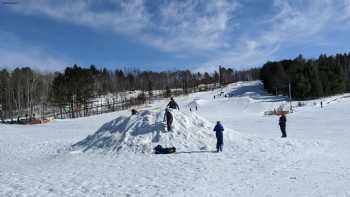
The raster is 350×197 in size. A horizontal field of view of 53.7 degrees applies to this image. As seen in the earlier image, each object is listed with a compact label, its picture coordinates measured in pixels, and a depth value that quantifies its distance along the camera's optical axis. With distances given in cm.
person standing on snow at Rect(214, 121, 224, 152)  1975
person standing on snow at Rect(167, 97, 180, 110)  2550
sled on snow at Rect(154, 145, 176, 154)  1956
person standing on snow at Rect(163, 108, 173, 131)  2225
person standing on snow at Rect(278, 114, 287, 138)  2581
